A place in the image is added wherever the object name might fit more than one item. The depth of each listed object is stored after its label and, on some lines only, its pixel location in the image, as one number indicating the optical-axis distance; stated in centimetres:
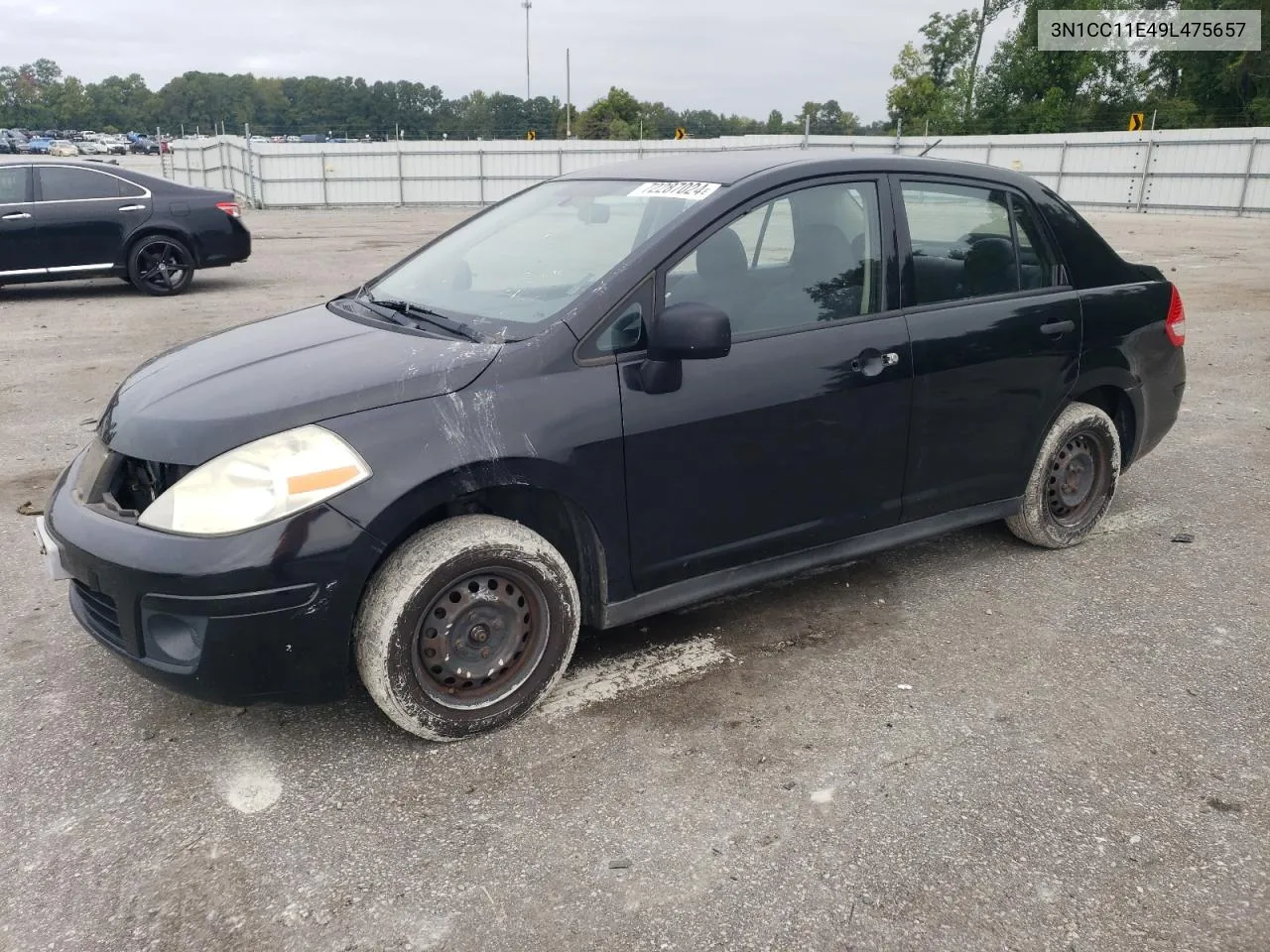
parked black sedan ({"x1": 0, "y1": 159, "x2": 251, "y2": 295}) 1053
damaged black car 263
